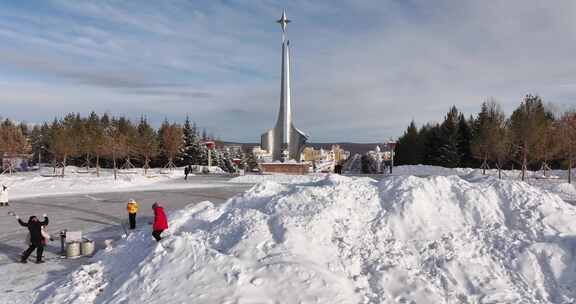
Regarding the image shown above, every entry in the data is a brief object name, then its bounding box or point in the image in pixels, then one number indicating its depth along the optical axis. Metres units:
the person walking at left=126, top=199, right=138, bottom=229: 13.91
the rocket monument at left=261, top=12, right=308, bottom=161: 41.78
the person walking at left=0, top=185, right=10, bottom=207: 20.14
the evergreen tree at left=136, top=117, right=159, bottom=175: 46.59
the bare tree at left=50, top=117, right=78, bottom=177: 40.53
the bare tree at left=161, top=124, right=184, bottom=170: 50.19
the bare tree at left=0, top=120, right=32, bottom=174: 42.37
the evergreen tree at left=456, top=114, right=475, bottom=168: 50.28
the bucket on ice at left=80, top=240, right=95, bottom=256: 11.02
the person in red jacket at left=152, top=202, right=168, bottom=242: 10.20
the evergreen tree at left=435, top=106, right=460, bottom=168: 49.16
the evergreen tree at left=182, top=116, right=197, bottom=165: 58.22
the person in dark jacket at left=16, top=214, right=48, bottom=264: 10.14
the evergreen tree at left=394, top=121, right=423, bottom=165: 59.50
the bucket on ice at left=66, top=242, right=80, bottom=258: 10.77
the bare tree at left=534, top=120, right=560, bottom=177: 32.41
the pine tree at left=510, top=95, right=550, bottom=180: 30.86
